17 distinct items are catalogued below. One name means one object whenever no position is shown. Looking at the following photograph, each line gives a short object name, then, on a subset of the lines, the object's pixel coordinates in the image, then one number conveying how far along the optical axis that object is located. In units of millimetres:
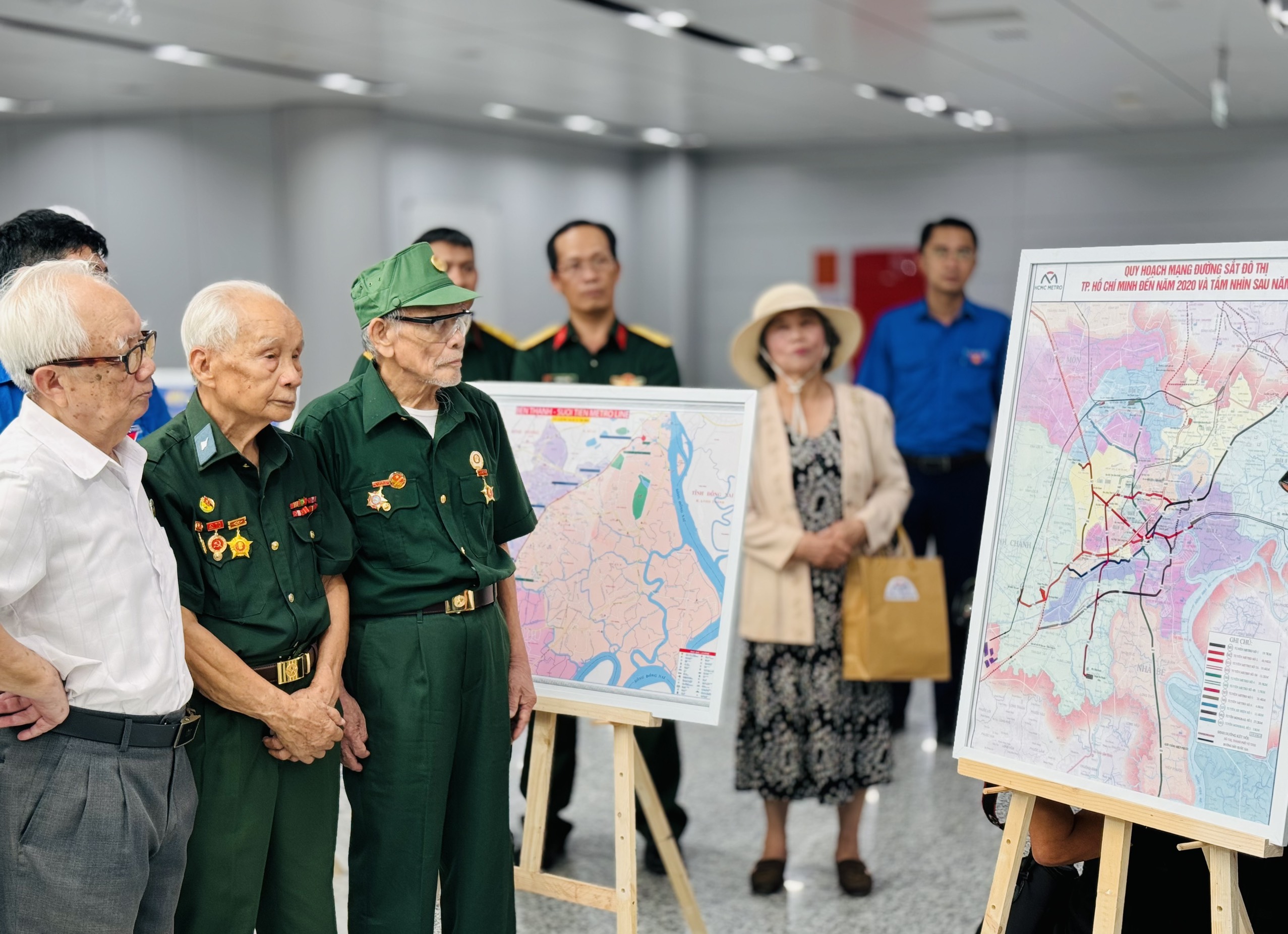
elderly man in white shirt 1757
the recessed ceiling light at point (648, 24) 6301
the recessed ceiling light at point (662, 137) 11109
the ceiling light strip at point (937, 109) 8773
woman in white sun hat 3311
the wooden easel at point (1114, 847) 1922
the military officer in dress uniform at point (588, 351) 3555
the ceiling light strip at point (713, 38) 6234
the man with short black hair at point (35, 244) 2354
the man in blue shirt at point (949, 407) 4703
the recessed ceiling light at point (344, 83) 7996
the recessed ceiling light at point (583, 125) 10211
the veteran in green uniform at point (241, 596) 2023
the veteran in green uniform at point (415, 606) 2287
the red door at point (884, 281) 11812
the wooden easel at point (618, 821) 2633
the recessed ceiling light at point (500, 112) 9539
